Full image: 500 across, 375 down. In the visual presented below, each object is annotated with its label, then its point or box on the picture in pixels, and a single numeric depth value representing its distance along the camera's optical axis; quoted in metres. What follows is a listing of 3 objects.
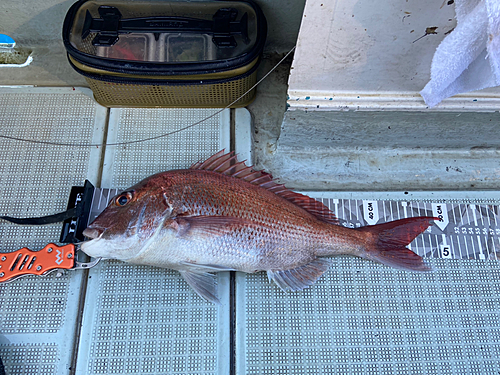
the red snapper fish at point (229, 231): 0.43
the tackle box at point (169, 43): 0.50
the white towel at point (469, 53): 0.34
